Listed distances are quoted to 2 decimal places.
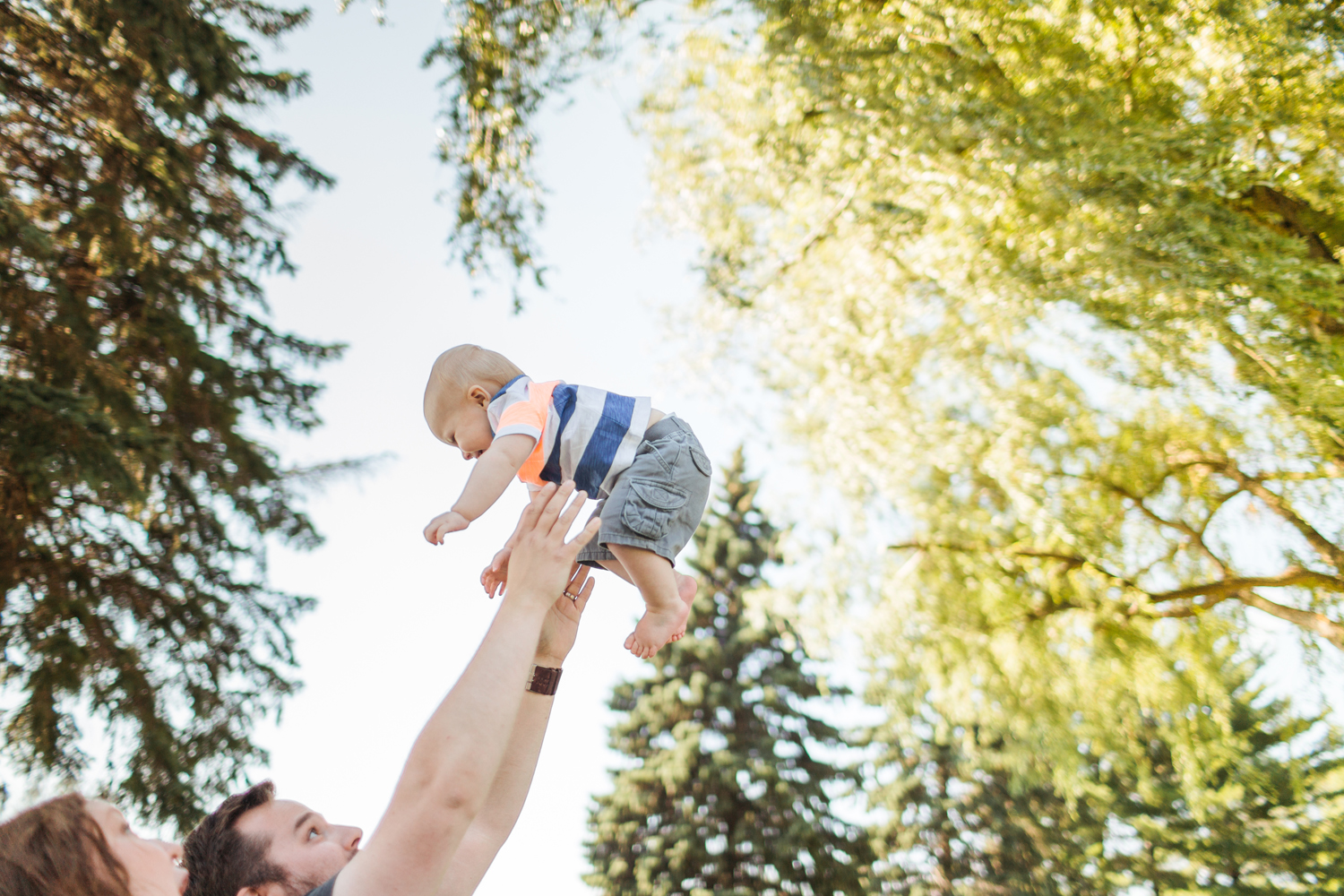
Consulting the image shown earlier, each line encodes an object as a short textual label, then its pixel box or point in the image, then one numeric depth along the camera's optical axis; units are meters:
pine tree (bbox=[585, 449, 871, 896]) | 14.34
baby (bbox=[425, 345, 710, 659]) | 1.95
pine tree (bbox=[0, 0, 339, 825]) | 5.88
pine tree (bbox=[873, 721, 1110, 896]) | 17.27
